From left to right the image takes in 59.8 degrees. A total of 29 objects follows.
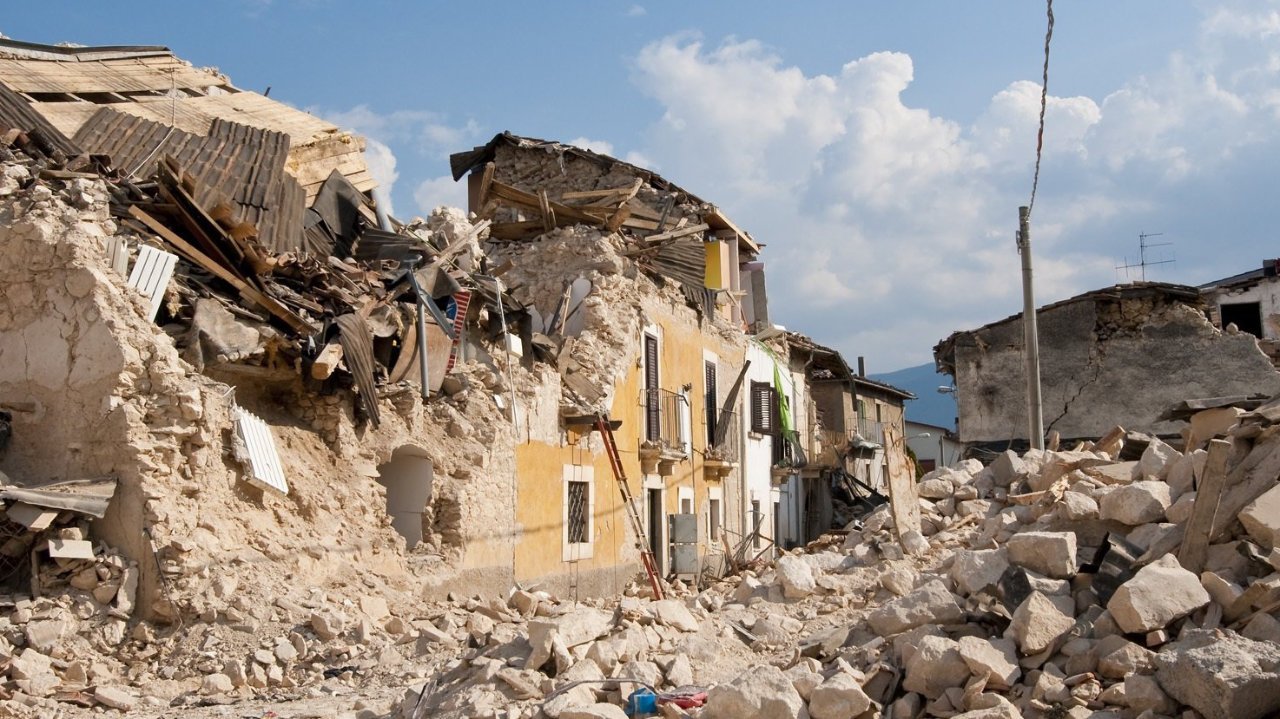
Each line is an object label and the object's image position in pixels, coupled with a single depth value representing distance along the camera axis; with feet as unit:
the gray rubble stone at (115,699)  27.78
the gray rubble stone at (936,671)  21.12
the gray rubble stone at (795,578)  33.40
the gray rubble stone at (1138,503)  26.73
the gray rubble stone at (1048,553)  24.02
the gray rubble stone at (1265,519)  22.25
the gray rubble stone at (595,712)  21.42
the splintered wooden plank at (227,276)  35.50
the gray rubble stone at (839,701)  20.49
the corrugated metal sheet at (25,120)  37.47
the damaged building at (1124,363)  75.66
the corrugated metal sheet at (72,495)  30.55
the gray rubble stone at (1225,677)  17.13
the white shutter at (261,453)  34.45
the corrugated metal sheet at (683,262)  67.10
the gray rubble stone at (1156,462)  31.19
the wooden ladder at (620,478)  48.64
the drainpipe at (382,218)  51.75
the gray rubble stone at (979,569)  24.36
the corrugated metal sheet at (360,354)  38.47
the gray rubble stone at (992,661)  20.56
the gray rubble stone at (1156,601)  20.70
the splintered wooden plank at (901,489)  39.37
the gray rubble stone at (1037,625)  21.33
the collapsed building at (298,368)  32.19
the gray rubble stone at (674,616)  27.30
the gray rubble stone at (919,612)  23.50
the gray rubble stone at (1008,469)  40.63
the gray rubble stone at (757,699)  20.42
